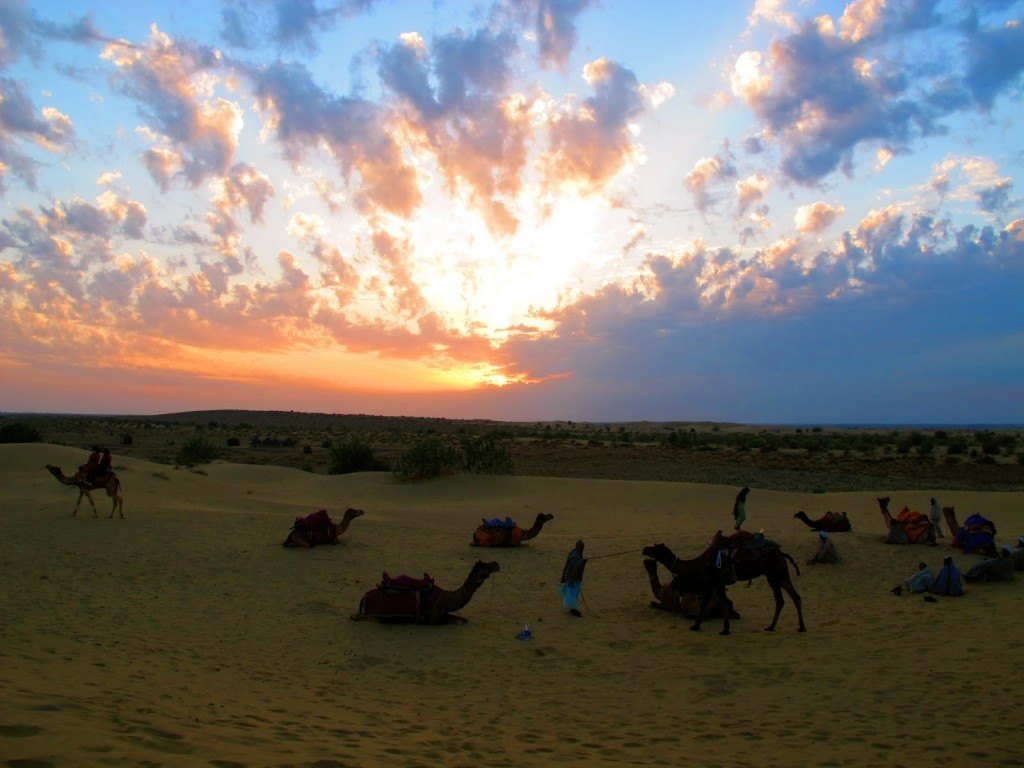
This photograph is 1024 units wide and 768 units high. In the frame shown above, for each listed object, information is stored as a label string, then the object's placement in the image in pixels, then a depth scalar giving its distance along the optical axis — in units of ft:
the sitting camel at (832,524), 65.05
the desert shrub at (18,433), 141.08
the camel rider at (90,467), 68.23
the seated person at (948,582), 44.32
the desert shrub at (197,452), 147.15
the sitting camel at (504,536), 64.32
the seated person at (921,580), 45.42
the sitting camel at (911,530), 58.65
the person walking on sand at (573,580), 41.83
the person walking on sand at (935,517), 61.72
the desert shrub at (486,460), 124.16
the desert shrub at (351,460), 135.03
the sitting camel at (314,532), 60.29
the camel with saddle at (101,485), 67.77
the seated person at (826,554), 54.08
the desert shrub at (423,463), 118.83
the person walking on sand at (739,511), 59.51
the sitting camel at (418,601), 39.14
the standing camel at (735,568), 38.04
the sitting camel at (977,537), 54.13
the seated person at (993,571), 46.42
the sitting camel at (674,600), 40.60
